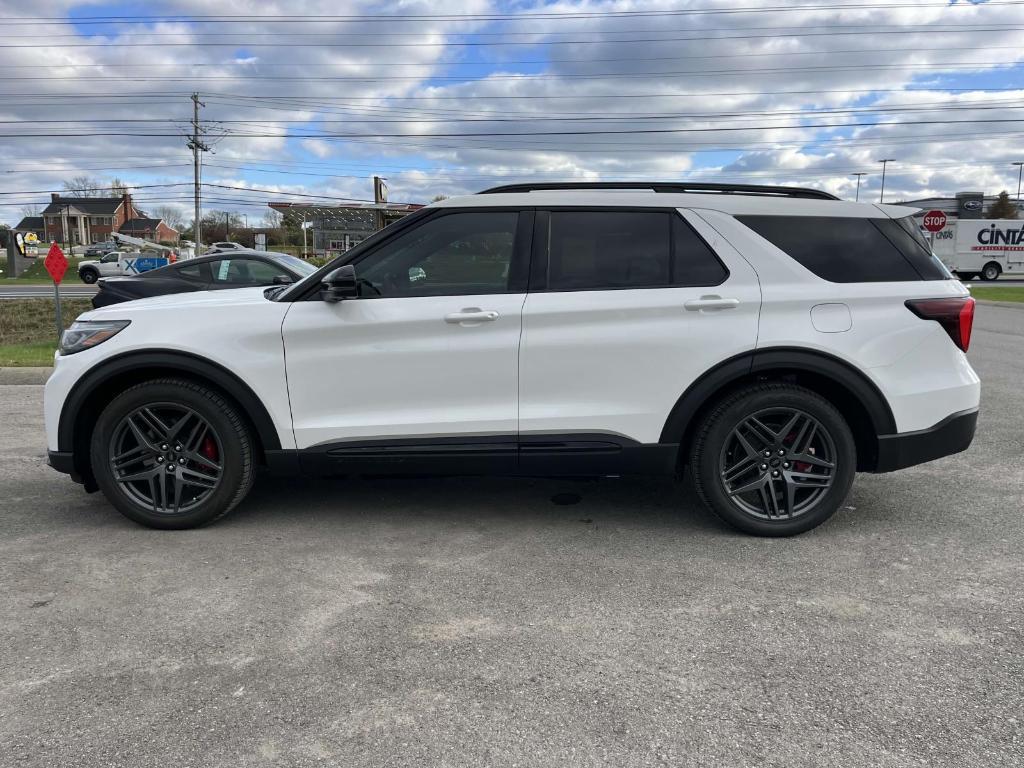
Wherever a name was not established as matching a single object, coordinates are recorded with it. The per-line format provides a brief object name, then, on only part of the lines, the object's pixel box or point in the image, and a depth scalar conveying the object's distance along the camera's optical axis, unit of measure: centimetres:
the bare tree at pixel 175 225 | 13300
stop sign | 2172
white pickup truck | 3825
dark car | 1097
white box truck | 3834
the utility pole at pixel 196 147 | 5135
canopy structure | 5325
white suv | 388
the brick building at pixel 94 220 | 11325
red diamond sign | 1180
